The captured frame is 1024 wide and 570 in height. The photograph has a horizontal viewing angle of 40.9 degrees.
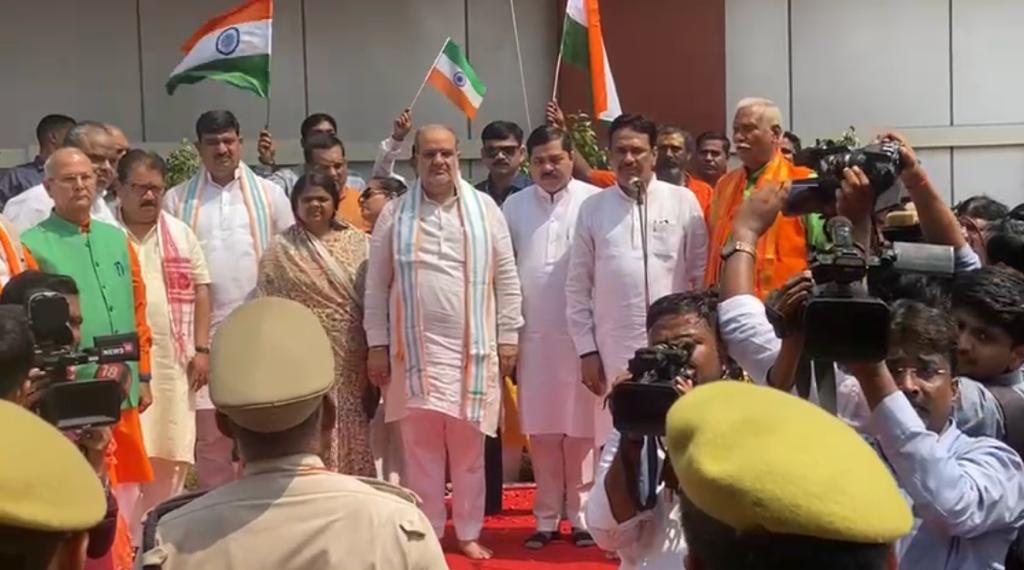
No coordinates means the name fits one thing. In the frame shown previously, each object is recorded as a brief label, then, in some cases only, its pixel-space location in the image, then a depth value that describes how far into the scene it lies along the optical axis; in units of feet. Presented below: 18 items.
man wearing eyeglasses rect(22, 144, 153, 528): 17.46
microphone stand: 19.75
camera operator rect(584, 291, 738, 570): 9.07
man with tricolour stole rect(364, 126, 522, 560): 19.62
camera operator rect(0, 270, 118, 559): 10.09
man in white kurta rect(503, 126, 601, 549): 20.54
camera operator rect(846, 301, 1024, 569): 7.91
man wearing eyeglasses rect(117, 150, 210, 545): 19.57
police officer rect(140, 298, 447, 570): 7.05
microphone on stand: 19.97
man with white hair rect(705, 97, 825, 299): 17.42
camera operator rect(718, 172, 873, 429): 8.91
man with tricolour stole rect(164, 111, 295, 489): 21.17
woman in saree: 20.02
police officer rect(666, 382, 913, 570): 4.72
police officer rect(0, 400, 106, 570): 4.89
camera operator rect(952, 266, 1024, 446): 10.15
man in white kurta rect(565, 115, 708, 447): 19.77
